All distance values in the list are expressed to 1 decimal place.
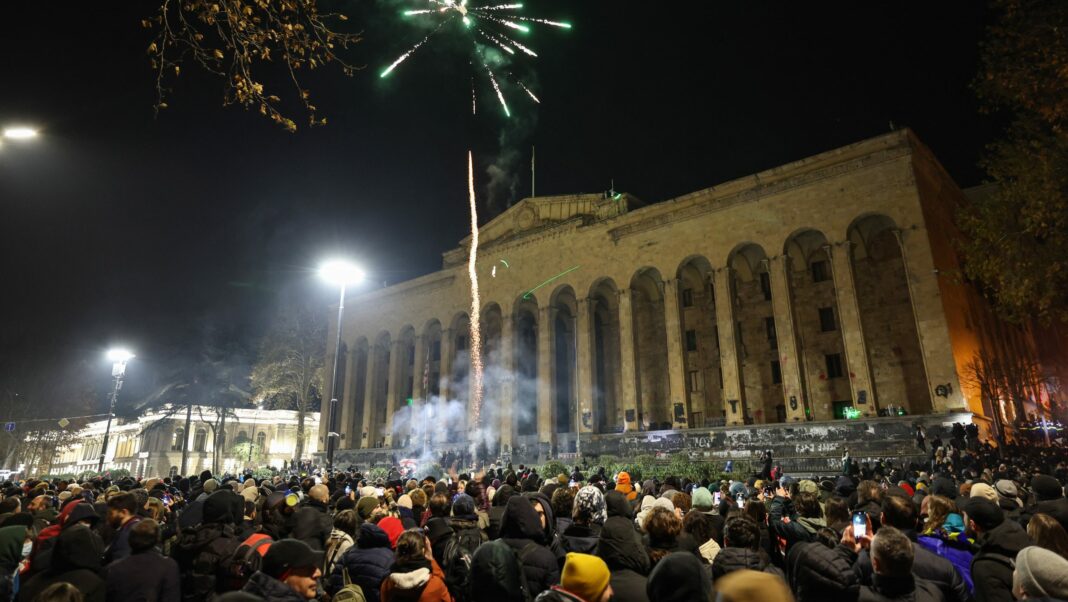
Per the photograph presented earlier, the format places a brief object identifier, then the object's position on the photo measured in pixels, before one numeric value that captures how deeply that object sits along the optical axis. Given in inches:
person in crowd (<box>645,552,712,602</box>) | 117.6
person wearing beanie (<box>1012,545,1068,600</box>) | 104.0
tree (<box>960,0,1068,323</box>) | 502.6
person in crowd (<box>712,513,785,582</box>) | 147.4
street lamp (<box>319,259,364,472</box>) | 740.4
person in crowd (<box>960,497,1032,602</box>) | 139.6
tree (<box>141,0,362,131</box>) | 221.9
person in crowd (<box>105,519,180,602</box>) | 148.7
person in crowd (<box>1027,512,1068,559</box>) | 136.7
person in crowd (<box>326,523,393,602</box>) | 161.8
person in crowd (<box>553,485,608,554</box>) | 179.0
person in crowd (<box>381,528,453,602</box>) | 140.9
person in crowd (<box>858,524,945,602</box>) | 124.8
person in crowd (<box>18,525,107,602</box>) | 141.6
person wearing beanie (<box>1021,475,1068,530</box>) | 213.6
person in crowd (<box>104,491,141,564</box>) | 203.6
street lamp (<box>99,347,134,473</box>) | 1058.1
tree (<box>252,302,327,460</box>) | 1498.5
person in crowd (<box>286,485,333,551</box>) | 197.2
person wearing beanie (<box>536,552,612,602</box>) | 108.9
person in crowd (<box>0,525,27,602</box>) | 192.3
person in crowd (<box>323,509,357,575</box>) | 183.3
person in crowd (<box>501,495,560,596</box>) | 162.2
